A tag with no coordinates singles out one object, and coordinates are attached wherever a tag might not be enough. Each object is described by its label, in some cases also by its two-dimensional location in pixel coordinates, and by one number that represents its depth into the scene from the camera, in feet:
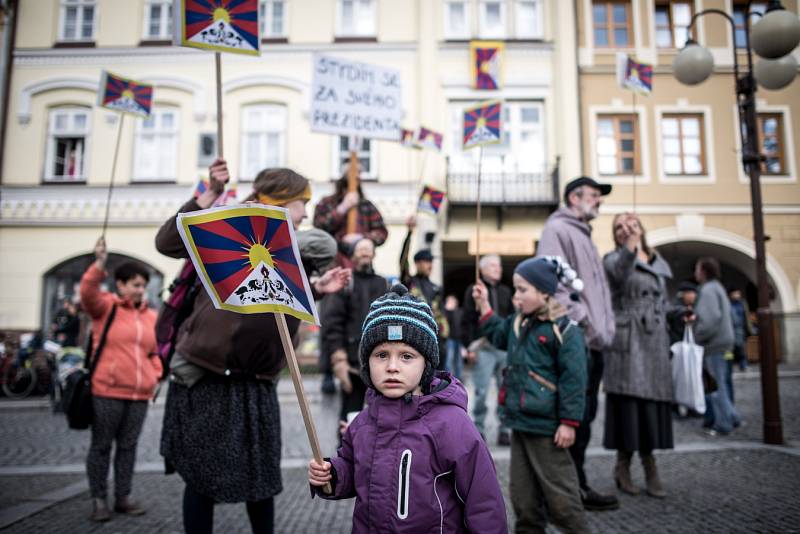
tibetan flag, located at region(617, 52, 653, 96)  20.38
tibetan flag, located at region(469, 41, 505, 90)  42.78
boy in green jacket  9.20
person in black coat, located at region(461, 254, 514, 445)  18.38
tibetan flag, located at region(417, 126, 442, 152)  28.58
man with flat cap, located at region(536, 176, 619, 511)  11.58
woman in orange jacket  12.38
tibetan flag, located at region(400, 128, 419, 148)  29.34
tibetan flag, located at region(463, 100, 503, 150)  16.33
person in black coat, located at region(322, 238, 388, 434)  14.48
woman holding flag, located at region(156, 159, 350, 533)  7.67
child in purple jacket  5.57
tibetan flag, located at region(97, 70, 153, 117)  17.74
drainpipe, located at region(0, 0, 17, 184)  44.68
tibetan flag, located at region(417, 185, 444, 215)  23.60
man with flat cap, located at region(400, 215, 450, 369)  16.90
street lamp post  16.25
